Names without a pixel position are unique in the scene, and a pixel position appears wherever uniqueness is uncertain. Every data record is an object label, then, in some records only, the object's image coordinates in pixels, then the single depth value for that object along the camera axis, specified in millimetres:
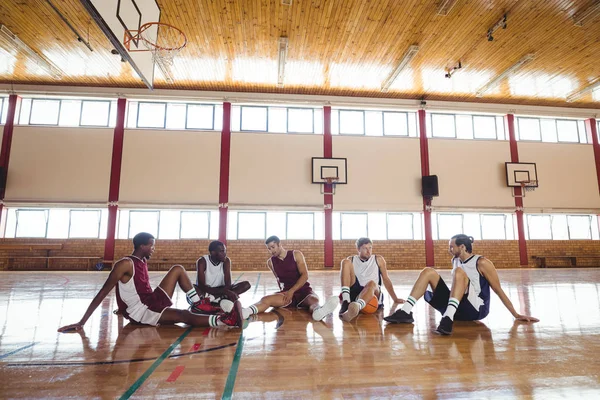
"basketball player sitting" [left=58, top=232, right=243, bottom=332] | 2998
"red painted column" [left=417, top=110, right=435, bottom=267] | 12484
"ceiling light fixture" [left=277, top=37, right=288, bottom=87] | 9045
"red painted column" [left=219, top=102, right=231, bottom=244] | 11961
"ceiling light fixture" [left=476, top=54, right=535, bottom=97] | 9806
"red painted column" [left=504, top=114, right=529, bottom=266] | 12734
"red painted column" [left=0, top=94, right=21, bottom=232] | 11531
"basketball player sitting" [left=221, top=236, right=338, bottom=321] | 3789
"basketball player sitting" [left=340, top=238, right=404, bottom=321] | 3695
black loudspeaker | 12234
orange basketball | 3589
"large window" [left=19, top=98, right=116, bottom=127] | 12039
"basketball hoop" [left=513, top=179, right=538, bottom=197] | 12812
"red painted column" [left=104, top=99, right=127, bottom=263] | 11555
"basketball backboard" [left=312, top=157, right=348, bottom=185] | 12328
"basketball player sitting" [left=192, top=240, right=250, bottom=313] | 3789
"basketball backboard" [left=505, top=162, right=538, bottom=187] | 12867
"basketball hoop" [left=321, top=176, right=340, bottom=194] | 12258
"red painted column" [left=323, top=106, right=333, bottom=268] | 12258
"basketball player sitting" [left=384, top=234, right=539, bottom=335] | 3125
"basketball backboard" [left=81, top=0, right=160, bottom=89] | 5141
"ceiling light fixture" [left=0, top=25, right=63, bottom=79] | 8711
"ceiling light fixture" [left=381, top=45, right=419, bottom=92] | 9414
